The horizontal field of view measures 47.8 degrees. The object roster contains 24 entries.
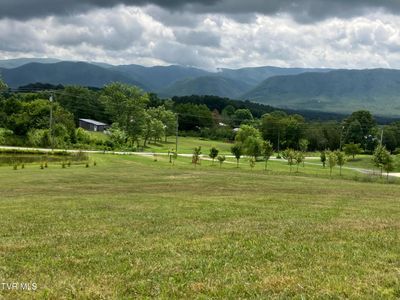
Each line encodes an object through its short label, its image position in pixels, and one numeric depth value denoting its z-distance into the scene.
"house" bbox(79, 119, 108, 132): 160.62
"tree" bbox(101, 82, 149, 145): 133.12
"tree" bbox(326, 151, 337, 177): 68.00
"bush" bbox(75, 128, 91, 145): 115.69
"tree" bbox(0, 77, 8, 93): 134.25
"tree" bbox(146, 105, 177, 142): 153.38
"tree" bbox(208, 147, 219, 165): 82.38
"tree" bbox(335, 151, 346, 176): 69.56
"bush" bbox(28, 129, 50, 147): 103.19
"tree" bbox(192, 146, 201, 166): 76.47
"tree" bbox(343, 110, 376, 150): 151.00
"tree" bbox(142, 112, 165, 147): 132.12
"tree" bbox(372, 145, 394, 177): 63.25
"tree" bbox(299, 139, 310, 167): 134.50
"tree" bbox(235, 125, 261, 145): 116.04
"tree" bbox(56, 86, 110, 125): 171.62
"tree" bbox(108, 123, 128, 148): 117.86
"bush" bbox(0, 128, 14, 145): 104.88
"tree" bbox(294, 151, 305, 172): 68.50
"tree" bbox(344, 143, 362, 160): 114.25
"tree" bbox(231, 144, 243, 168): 79.43
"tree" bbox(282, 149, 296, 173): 69.99
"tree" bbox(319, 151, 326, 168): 86.94
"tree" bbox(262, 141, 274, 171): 80.99
